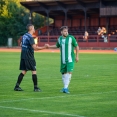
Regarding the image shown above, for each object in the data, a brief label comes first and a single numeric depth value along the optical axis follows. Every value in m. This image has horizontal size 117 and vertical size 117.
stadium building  61.06
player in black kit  14.68
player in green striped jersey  14.41
